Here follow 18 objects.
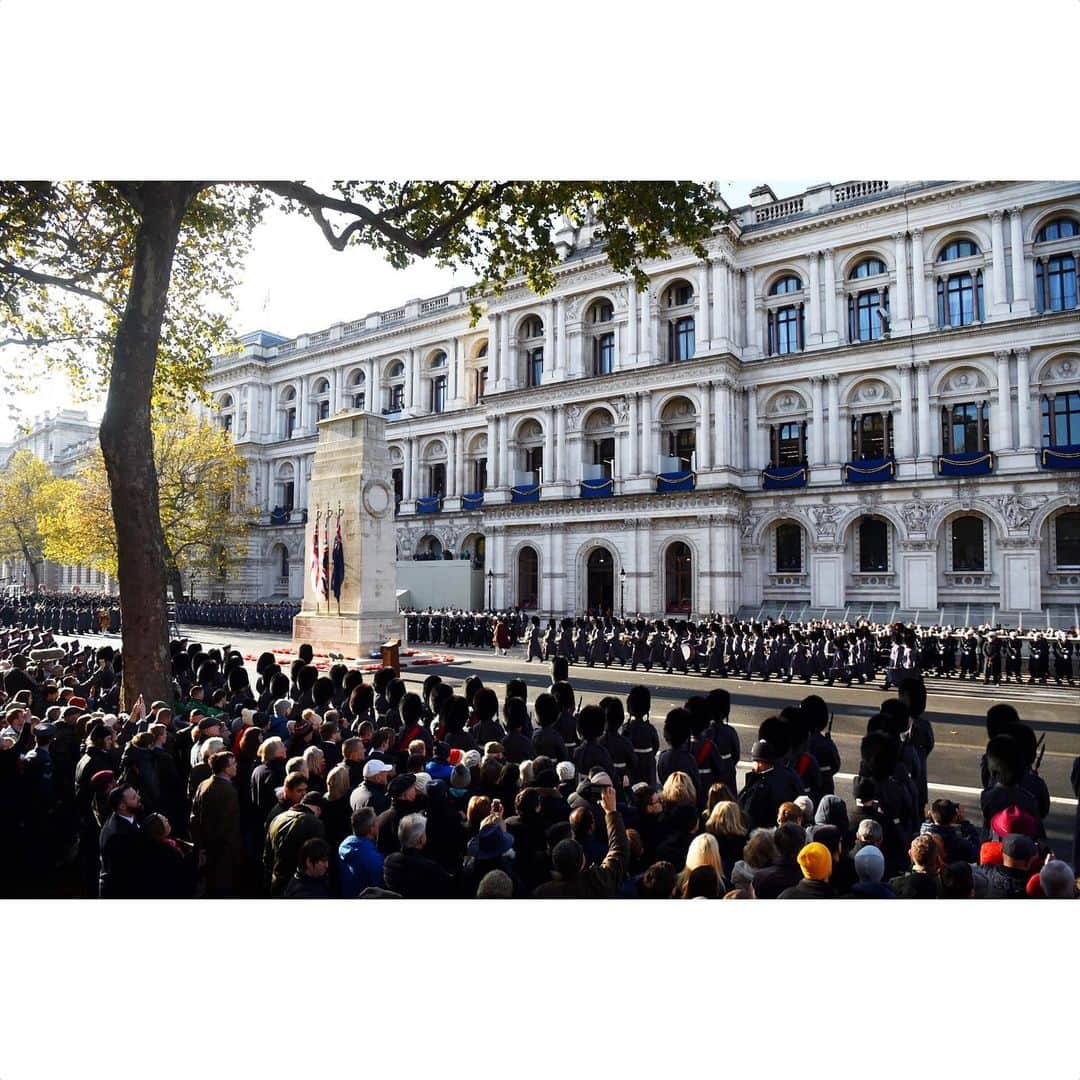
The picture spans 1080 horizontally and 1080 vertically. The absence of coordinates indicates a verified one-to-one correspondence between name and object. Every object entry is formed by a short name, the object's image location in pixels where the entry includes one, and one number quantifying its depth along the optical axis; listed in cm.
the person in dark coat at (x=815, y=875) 396
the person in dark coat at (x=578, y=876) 396
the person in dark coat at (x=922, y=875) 410
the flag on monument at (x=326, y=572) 2109
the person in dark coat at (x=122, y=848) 471
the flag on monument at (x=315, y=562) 2153
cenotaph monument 2052
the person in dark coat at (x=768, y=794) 607
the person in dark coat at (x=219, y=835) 530
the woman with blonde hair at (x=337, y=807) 534
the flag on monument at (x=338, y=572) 2075
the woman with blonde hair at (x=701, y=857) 397
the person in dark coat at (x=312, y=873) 419
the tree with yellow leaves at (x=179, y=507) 3334
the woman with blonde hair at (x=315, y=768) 576
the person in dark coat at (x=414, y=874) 424
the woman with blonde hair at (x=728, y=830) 478
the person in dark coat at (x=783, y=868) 412
